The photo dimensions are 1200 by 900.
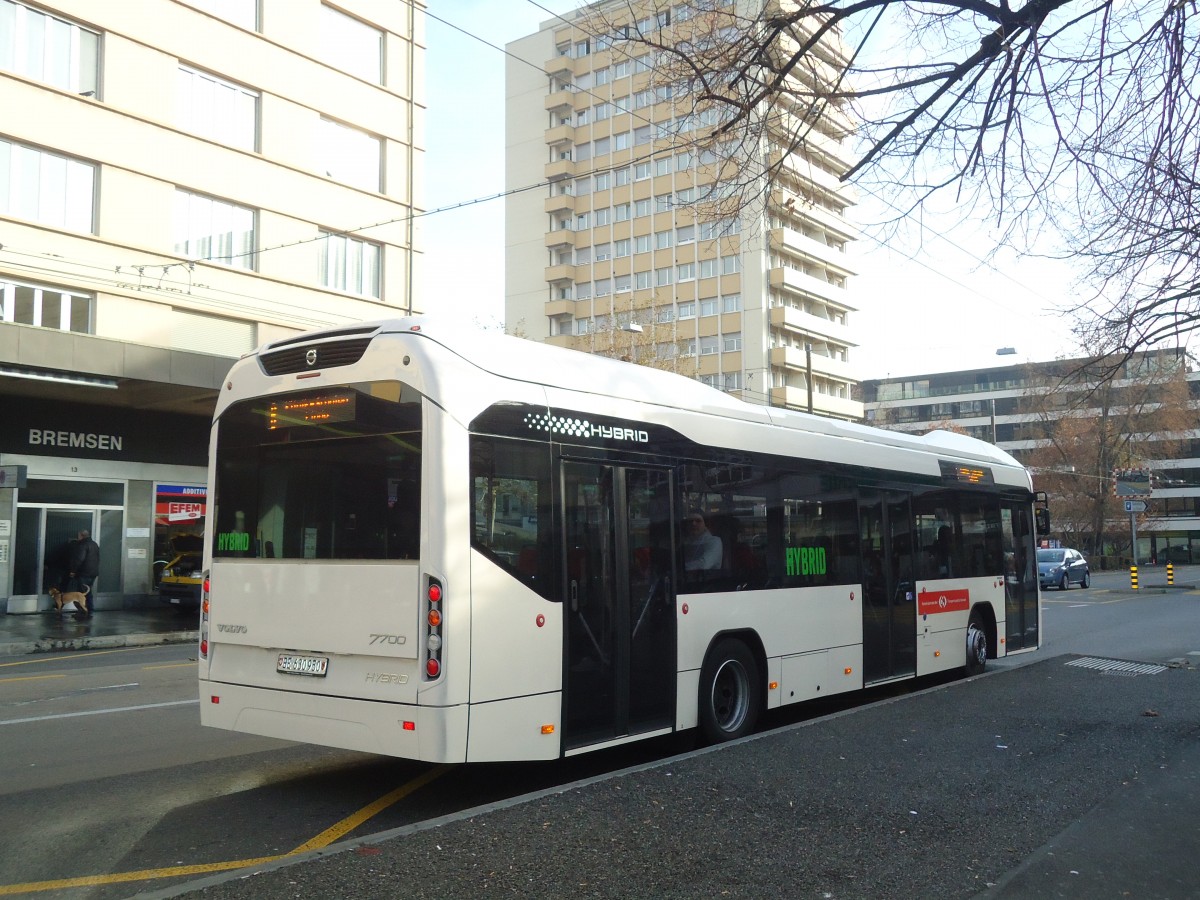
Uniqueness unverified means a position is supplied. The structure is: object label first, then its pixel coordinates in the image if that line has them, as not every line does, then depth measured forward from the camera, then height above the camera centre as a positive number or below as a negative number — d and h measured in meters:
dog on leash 22.58 -0.97
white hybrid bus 6.53 -0.03
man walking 22.48 -0.13
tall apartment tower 68.06 +18.72
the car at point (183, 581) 22.81 -0.62
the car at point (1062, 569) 40.03 -1.00
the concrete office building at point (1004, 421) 78.19 +11.68
